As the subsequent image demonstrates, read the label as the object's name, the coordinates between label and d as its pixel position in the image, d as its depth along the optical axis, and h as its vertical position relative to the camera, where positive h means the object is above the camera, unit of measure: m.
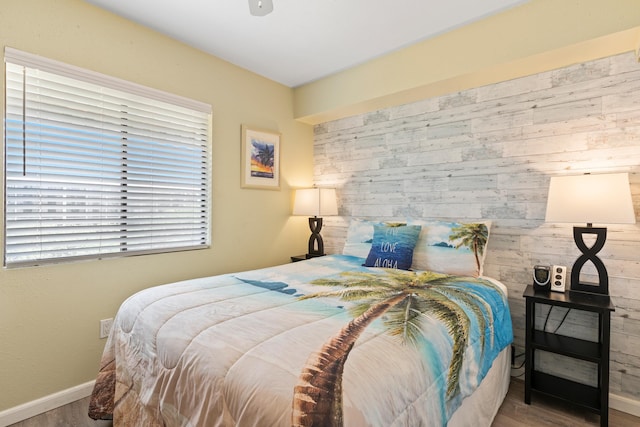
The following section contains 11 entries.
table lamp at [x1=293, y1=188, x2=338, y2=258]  3.33 +0.07
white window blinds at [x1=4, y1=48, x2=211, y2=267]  1.89 +0.30
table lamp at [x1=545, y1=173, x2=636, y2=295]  1.76 +0.02
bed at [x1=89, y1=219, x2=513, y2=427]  0.90 -0.51
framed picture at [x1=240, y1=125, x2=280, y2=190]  3.10 +0.52
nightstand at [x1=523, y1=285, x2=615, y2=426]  1.77 -0.86
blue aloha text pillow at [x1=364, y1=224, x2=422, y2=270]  2.39 -0.29
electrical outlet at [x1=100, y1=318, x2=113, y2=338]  2.20 -0.84
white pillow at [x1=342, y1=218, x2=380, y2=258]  2.83 -0.27
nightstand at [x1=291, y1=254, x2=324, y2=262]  3.45 -0.54
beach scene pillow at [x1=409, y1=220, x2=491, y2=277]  2.25 -0.28
